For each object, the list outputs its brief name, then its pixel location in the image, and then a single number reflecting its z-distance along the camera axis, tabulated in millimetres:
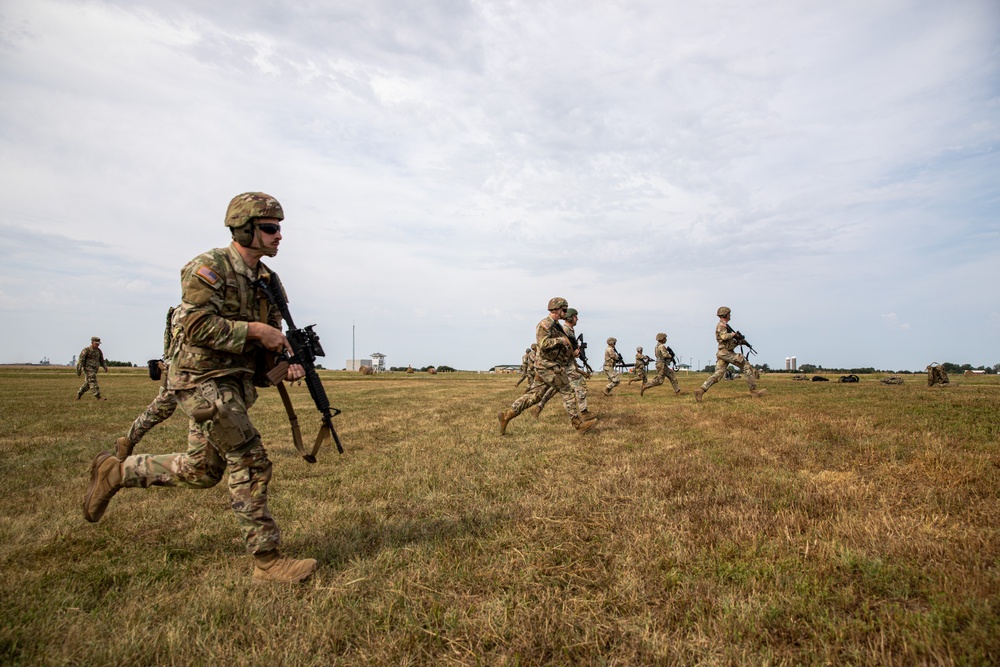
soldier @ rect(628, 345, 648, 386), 23031
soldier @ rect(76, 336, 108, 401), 19562
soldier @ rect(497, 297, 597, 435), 10094
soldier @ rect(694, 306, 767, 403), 15914
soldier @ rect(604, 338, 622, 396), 21938
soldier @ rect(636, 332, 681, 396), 20578
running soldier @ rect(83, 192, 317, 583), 3457
